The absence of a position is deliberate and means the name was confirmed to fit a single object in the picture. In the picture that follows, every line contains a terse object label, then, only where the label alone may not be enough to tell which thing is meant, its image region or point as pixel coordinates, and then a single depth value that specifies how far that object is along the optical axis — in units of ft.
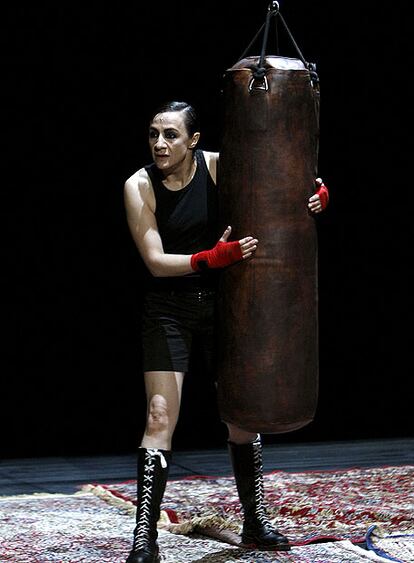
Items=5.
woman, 20.56
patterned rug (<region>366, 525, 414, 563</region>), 21.12
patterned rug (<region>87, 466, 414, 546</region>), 23.33
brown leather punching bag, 20.17
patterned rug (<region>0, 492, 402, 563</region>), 20.94
